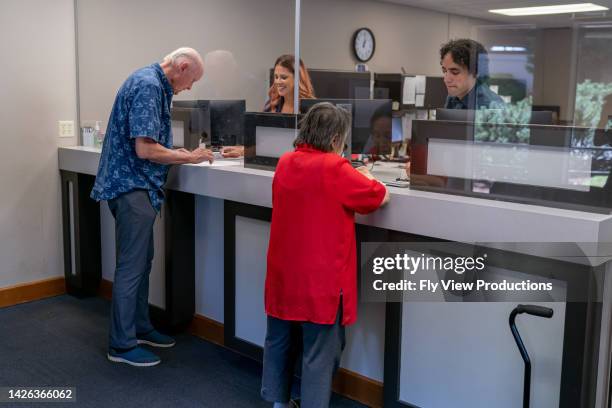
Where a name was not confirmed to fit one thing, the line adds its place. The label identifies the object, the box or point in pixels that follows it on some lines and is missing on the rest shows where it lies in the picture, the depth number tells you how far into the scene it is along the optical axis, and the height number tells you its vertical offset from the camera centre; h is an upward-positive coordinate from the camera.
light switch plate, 4.09 -0.11
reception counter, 1.98 -0.72
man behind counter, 3.21 +0.21
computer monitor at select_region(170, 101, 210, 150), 3.58 -0.07
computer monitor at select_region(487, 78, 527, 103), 6.58 +0.31
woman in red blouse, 2.16 -0.43
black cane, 1.84 -0.65
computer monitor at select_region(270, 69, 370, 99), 5.13 +0.25
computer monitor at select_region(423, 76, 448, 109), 5.80 +0.21
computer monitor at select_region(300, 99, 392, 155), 3.32 -0.05
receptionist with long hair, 3.85 +0.18
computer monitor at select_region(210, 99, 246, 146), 3.78 -0.05
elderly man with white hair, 2.85 -0.26
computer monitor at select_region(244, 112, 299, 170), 2.97 -0.11
